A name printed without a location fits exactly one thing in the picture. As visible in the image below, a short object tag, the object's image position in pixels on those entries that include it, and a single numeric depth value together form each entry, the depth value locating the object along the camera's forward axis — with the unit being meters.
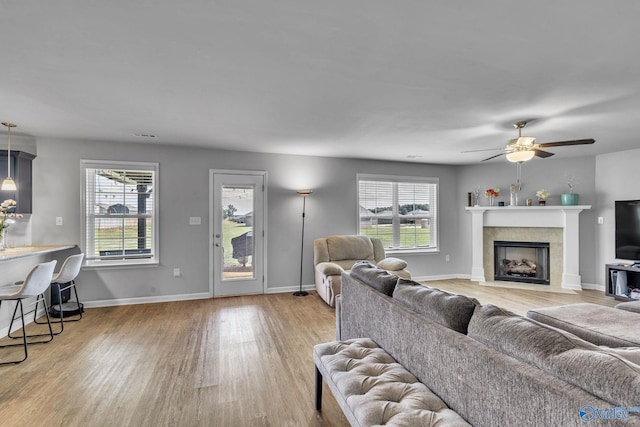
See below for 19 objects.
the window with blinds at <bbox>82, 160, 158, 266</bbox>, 4.33
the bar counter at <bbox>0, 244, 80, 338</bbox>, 3.19
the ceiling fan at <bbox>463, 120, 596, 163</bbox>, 3.36
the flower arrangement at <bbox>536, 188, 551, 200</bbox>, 5.50
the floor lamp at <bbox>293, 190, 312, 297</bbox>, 4.95
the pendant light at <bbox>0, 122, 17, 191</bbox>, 3.44
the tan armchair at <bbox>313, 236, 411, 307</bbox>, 4.50
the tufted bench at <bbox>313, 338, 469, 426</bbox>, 1.26
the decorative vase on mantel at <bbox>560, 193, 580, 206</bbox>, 5.35
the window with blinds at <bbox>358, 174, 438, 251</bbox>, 5.78
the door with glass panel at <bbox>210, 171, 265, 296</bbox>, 4.82
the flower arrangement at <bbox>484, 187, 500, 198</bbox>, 5.87
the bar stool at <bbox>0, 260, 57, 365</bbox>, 2.74
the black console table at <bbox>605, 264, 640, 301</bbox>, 4.71
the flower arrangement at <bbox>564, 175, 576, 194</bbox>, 5.53
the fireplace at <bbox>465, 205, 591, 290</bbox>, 5.39
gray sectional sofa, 0.86
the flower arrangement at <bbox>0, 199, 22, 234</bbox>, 3.39
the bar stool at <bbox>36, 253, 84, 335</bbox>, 3.41
